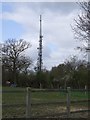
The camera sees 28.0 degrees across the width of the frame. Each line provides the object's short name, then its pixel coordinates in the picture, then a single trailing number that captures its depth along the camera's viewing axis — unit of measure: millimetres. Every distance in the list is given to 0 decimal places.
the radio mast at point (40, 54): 37608
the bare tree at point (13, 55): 42253
